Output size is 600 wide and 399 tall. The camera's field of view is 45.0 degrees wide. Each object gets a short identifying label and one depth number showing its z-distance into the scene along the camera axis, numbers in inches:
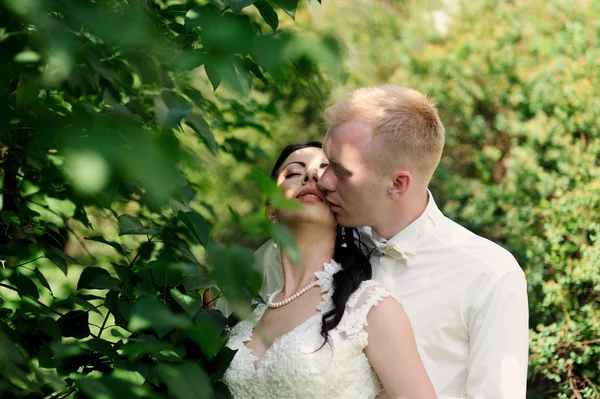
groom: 93.0
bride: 89.0
